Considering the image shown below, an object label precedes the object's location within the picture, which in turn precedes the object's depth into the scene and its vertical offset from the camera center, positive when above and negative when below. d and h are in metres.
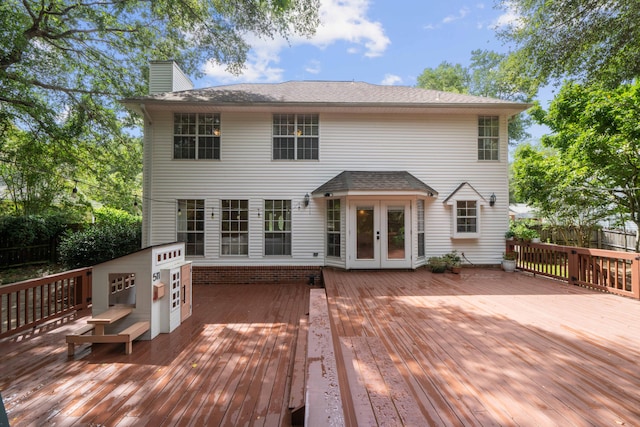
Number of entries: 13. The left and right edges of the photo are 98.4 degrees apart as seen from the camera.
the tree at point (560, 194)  8.79 +0.84
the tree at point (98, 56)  8.63 +5.87
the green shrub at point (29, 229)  10.95 -0.34
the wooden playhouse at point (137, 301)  4.02 -1.35
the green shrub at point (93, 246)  7.78 -0.76
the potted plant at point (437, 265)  8.02 -1.33
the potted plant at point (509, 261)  8.25 -1.27
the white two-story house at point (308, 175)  8.48 +1.38
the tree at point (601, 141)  7.39 +2.20
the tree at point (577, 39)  8.08 +5.70
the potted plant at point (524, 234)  8.00 -0.44
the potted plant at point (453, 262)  7.90 -1.25
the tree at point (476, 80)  21.62 +11.62
